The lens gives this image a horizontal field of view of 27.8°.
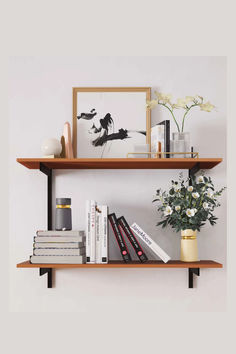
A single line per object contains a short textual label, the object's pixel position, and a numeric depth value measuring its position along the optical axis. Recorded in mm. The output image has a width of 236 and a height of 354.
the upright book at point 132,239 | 2180
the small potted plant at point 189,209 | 2148
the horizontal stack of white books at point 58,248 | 2109
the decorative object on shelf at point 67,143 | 2232
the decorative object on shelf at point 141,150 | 2188
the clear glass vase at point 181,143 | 2168
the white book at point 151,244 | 2137
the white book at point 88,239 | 2115
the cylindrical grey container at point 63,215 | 2174
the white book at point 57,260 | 2105
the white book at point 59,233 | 2129
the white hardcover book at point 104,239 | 2113
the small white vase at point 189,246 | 2170
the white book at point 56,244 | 2119
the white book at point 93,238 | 2114
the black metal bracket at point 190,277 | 2249
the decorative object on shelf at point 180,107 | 2170
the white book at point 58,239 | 2125
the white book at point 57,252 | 2113
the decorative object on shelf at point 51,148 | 2195
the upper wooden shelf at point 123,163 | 2092
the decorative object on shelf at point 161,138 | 2146
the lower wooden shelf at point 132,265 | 2059
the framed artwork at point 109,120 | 2334
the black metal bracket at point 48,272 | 2217
